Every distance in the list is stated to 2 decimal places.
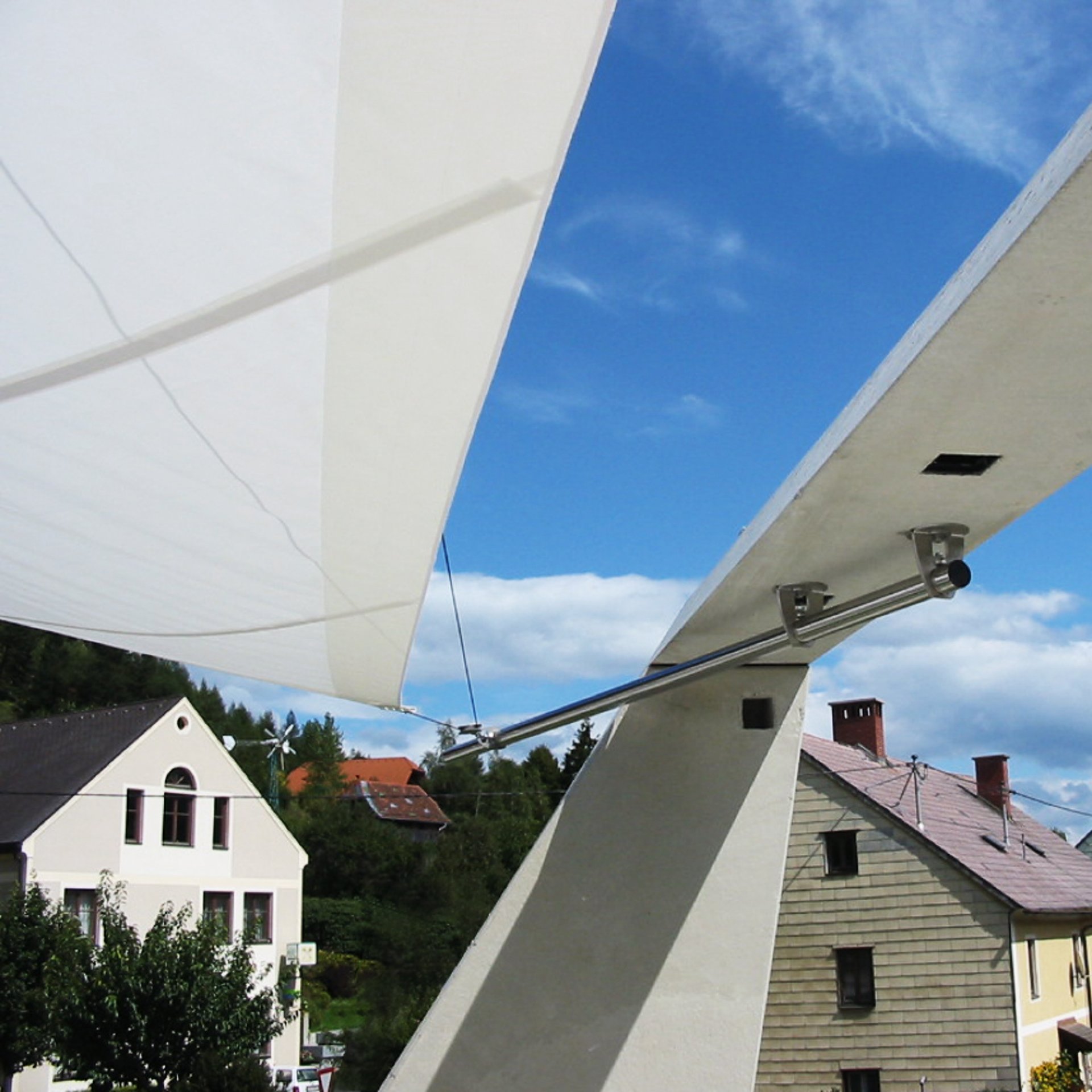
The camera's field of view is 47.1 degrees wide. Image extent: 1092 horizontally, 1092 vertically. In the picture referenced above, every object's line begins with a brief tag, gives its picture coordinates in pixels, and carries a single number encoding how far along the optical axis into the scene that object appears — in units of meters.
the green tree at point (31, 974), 16.81
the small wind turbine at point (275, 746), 25.75
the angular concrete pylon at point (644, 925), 4.27
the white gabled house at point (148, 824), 21.61
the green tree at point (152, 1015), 15.87
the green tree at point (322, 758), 56.66
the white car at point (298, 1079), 18.39
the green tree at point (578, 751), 43.78
